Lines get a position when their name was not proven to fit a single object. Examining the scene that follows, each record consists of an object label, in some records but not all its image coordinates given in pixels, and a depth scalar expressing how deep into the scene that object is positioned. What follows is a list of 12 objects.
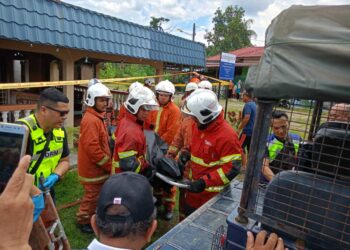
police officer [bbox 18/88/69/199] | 2.72
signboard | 8.93
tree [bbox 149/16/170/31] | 50.22
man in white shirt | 1.23
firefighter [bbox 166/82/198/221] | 3.73
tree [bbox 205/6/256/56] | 44.16
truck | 1.37
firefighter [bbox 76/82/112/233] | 3.83
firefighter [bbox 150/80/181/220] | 5.45
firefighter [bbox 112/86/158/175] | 3.23
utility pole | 36.25
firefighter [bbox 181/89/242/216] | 3.05
